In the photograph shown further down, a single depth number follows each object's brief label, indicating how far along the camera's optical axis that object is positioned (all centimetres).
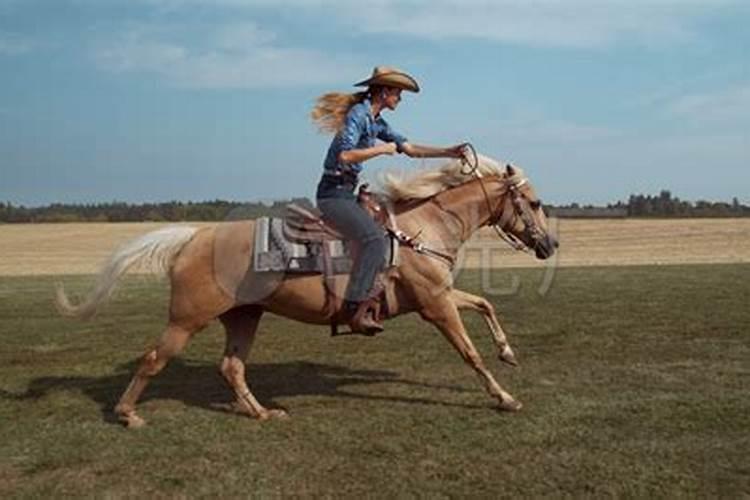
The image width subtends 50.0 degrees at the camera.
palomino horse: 727
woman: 707
